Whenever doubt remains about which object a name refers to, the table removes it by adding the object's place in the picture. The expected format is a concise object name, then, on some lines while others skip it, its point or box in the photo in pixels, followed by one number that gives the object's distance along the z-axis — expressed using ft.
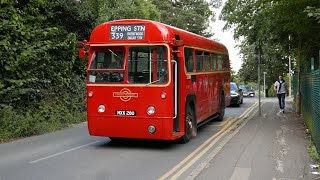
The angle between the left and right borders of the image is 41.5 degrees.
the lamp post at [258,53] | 64.90
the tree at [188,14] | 164.55
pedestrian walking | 67.11
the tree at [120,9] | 70.54
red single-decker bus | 33.60
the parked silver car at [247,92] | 159.34
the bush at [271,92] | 199.95
